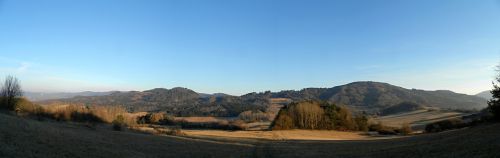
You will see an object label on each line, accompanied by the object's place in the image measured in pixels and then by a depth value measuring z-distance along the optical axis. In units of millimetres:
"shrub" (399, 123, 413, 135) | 101606
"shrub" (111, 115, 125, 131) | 70000
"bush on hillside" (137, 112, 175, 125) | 138750
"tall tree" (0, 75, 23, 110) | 85244
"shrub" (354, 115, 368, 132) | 118169
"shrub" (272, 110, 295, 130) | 113125
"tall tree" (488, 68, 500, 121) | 55931
